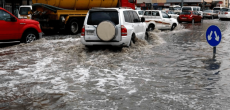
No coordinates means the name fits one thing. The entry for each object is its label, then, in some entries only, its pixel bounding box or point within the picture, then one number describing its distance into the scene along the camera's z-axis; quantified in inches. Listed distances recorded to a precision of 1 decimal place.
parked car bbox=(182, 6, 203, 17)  1636.8
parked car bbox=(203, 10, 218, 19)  1946.7
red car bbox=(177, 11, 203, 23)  1334.9
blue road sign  410.0
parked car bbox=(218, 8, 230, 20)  1614.2
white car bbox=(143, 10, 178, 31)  894.9
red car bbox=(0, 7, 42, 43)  522.5
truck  754.8
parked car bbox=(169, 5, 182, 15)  1899.6
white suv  434.9
